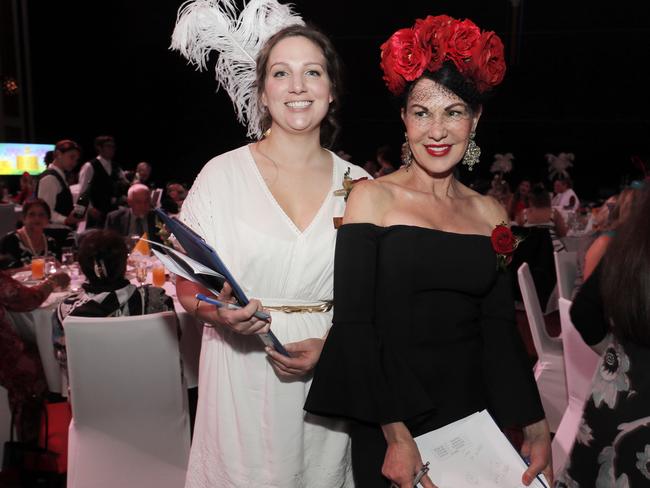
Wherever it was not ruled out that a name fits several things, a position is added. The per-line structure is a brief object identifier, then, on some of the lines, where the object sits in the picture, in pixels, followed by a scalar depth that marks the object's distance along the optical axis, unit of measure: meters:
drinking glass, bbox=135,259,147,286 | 3.92
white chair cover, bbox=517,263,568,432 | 3.33
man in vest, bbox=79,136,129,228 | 7.01
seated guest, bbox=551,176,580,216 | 8.20
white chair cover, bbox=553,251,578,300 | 4.00
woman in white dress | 1.62
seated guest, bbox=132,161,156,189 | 9.22
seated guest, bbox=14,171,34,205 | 8.82
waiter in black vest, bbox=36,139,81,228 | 6.05
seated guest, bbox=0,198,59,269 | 4.42
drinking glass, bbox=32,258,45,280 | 3.91
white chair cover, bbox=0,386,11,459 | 2.81
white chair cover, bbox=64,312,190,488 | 2.29
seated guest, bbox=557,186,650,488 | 1.21
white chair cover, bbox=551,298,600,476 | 2.61
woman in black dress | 1.37
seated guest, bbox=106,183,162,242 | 4.93
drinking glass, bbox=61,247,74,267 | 4.30
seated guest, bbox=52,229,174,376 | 2.75
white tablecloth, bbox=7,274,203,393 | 3.26
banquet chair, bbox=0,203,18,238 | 6.70
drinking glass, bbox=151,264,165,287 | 3.85
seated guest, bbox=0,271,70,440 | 2.94
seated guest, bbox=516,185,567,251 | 5.42
